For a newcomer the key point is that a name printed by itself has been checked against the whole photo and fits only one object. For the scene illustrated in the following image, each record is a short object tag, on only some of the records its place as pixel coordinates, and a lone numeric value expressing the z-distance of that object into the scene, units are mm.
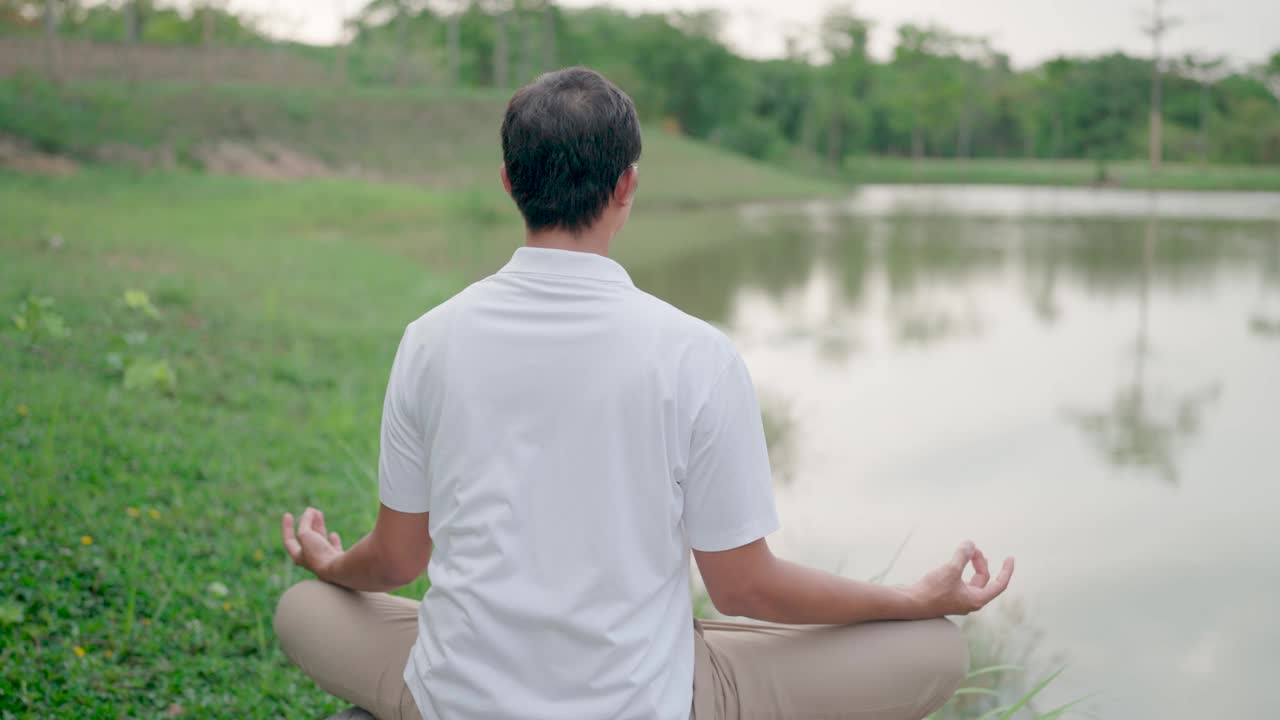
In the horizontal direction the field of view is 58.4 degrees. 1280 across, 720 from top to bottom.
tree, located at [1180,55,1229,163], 38156
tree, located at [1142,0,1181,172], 37594
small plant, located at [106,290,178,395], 4195
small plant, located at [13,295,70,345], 4168
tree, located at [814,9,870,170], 42062
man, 1209
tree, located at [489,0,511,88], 30578
